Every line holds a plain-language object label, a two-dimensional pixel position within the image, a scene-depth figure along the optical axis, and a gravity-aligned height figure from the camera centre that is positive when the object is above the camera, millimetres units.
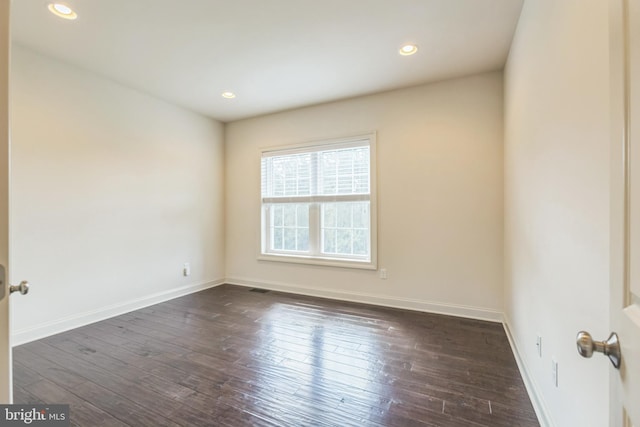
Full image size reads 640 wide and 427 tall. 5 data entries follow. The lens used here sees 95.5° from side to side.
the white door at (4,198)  787 +48
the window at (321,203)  3863 +166
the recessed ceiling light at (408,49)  2672 +1549
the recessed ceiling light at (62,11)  2135 +1544
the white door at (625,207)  543 +14
